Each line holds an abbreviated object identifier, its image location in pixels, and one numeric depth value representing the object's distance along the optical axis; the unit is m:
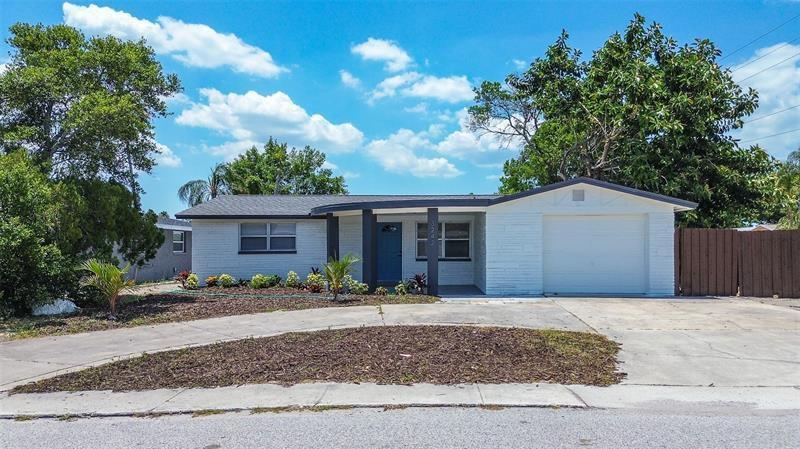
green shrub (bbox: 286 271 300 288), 17.03
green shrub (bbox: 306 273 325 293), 15.99
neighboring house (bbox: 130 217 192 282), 23.06
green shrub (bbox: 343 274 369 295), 15.02
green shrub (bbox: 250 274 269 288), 17.08
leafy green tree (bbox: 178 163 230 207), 40.91
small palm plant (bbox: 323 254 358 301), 13.44
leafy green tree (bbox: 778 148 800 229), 19.06
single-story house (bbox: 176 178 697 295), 14.69
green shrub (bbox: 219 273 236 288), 17.48
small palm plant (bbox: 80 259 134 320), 11.12
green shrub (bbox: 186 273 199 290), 17.25
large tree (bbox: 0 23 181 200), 12.84
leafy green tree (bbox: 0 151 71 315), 11.20
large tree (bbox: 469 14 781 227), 18.67
